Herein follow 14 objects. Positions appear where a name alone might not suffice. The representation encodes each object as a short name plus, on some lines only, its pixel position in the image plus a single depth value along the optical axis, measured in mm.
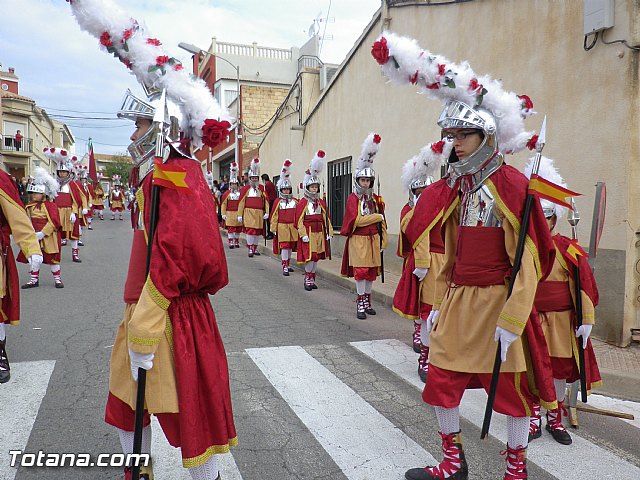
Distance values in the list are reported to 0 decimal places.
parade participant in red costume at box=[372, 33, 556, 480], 2721
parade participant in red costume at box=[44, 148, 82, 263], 12328
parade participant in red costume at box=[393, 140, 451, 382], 4996
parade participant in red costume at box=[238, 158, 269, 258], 14797
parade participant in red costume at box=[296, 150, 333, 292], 9867
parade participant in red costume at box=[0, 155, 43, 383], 4418
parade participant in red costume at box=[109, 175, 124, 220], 31125
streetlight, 24412
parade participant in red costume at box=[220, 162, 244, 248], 16191
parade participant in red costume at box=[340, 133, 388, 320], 7504
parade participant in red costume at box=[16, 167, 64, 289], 9289
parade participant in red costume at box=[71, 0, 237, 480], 2271
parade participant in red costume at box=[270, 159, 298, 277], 11766
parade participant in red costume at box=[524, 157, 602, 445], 3576
